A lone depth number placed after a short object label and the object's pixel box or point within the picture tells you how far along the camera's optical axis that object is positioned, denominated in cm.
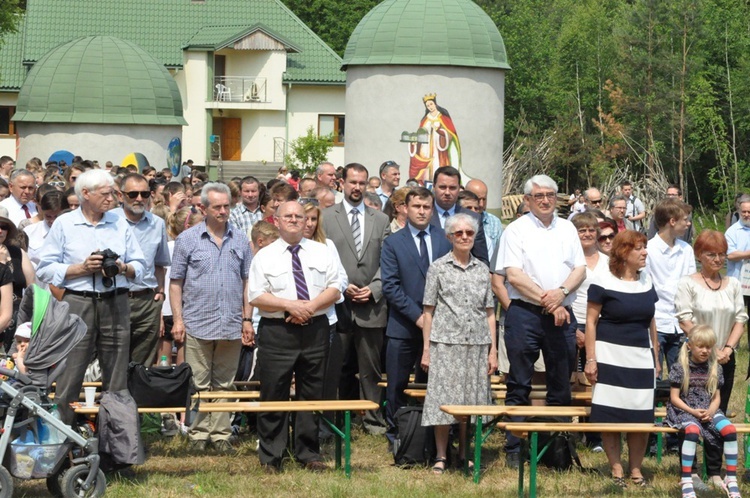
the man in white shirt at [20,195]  1266
